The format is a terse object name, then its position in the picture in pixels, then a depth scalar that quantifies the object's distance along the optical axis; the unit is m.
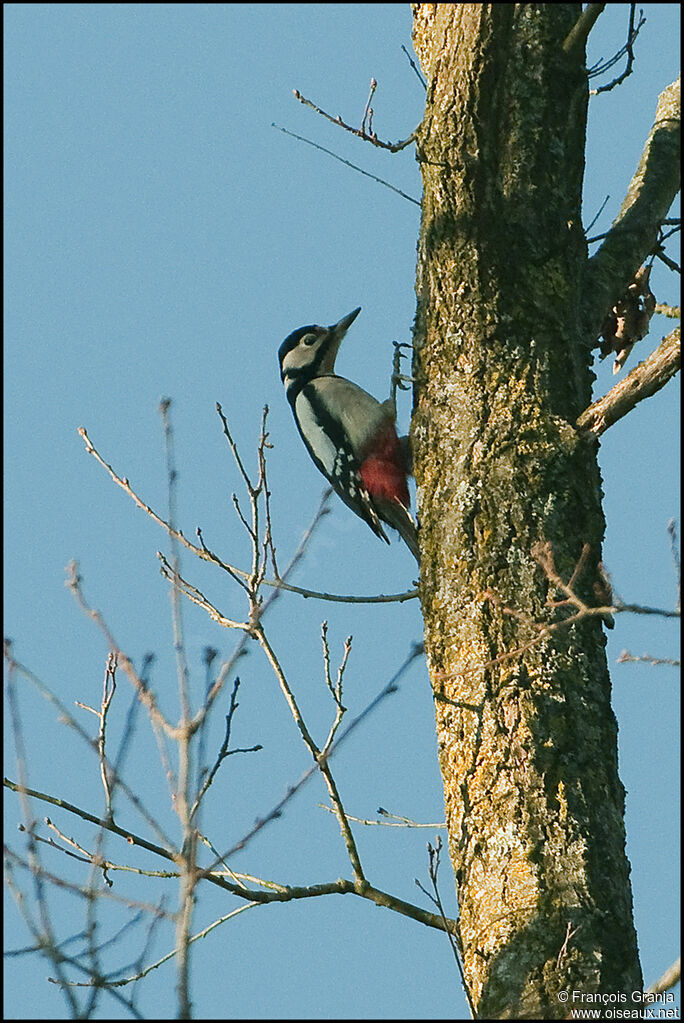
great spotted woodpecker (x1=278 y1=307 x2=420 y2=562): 9.72
